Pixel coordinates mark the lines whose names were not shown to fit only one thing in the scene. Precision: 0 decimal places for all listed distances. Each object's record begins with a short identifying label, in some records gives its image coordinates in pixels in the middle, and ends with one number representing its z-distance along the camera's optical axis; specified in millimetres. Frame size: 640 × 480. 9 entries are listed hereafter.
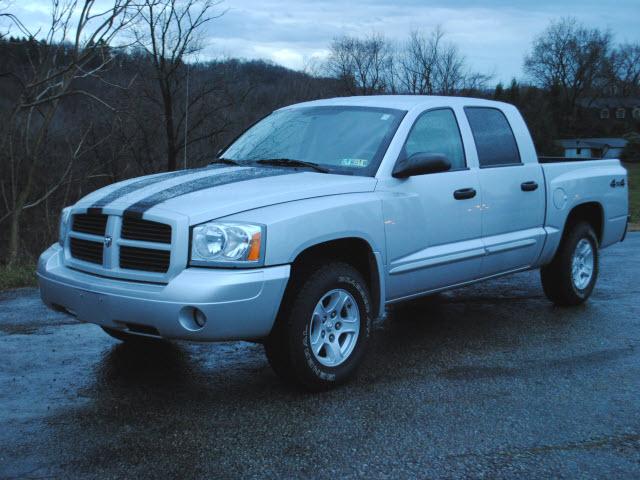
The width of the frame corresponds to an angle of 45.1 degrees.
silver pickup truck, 4254
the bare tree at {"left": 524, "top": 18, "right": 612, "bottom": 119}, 111938
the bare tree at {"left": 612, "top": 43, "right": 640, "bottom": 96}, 124750
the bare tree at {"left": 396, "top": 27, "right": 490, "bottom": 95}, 58438
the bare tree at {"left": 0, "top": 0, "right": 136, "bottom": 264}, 17766
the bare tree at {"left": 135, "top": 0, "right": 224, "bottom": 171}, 38031
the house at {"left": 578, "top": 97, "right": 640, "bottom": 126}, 111750
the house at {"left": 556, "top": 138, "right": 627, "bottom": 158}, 94625
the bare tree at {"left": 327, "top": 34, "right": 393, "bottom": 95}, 56188
